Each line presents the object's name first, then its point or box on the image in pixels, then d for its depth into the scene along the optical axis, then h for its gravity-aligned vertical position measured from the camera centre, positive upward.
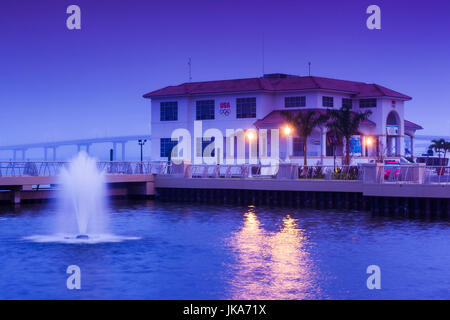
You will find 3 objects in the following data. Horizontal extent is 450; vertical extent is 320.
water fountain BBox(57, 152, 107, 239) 37.44 -2.50
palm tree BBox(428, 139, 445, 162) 101.23 +2.65
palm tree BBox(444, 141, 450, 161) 99.87 +2.56
